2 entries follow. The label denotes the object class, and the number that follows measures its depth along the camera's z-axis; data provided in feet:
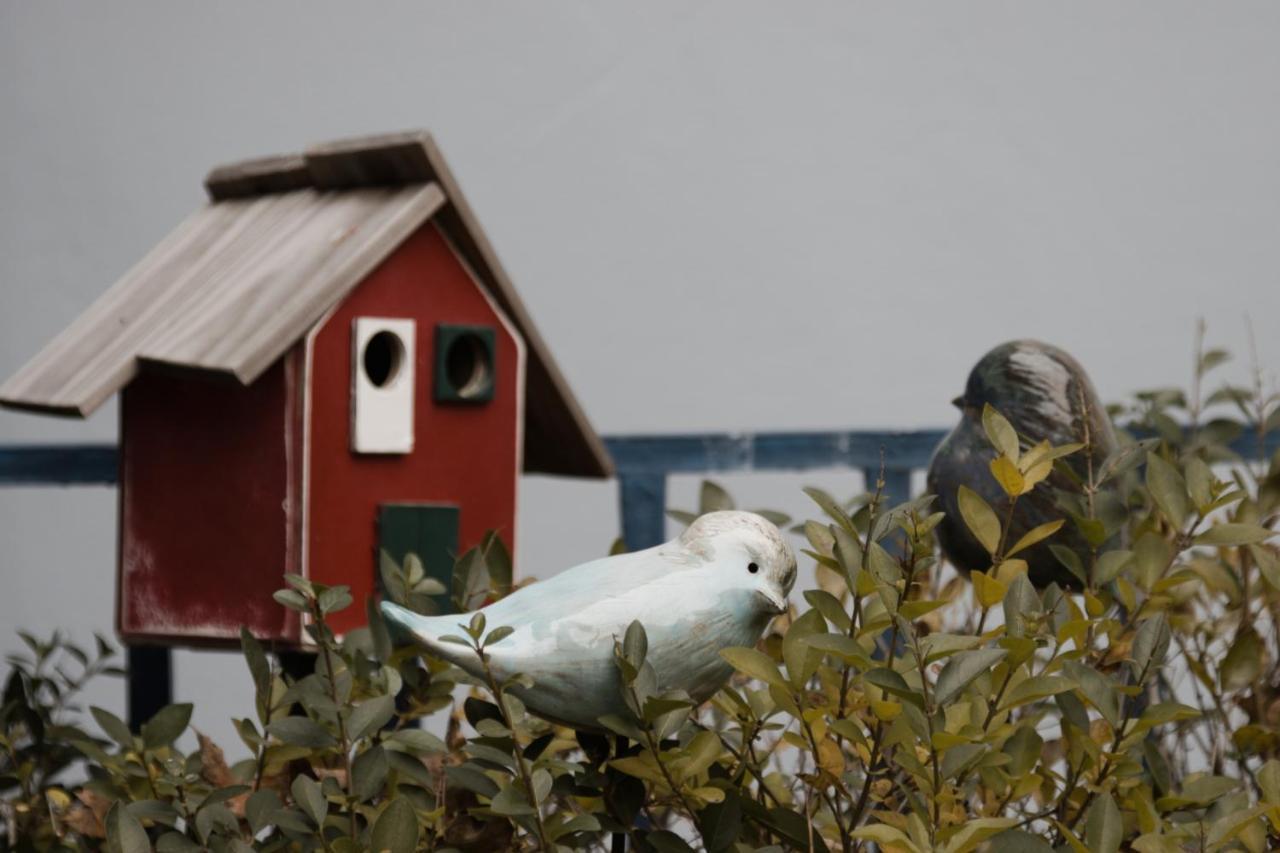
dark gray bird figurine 13.70
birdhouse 14.48
